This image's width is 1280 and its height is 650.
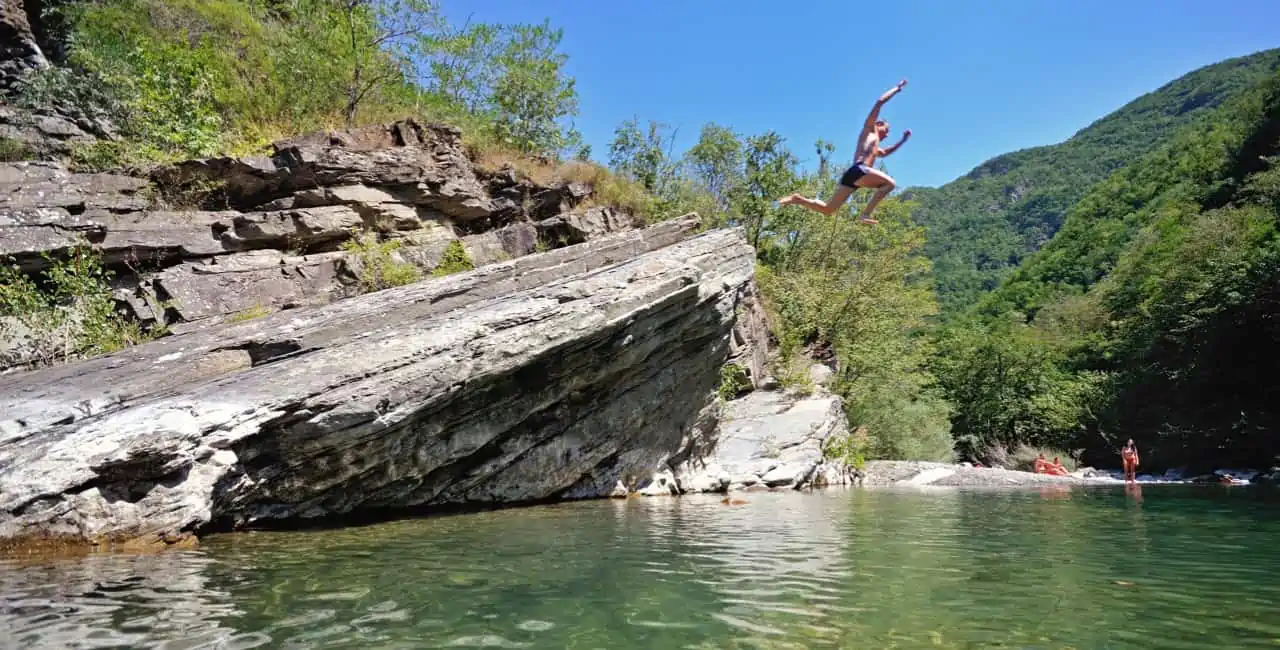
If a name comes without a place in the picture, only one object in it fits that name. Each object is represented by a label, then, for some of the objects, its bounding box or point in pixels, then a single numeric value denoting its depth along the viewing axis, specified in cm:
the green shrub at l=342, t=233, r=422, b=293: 1556
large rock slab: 828
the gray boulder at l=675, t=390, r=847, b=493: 1803
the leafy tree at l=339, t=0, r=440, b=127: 2089
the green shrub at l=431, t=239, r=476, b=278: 1664
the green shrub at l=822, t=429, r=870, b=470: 2256
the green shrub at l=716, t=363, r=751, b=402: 2020
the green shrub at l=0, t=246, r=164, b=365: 1212
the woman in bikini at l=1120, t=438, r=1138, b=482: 2794
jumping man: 1113
